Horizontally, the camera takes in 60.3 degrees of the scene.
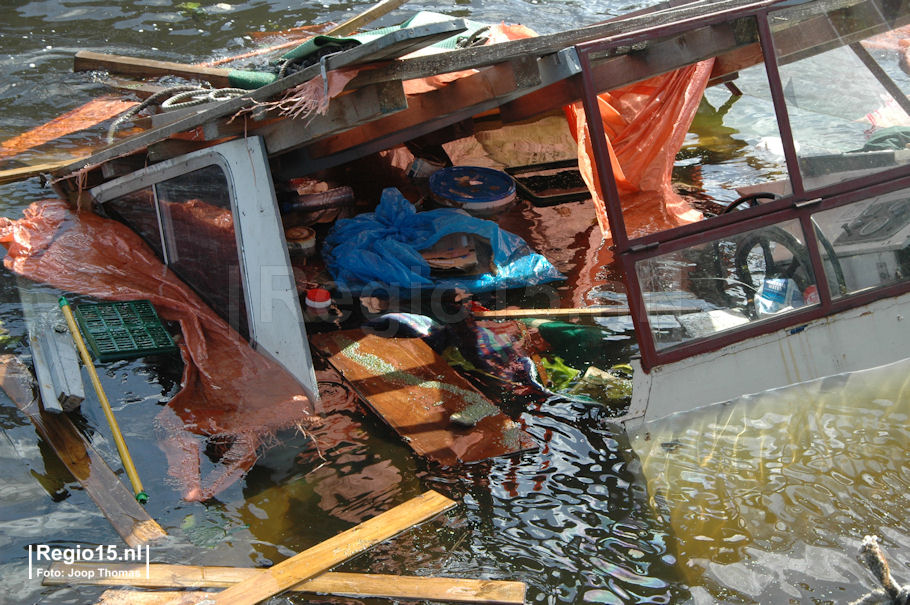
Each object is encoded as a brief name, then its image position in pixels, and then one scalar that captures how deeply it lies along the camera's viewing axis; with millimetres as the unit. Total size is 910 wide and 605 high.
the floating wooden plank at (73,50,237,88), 8203
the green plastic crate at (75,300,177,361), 5016
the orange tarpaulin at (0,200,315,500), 4465
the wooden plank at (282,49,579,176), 4508
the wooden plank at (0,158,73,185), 6730
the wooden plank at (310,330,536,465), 4660
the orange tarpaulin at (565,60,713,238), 6258
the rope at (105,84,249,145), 5261
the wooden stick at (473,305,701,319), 5684
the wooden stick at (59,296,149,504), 3996
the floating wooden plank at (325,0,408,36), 9281
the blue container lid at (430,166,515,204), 6969
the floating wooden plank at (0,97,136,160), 7789
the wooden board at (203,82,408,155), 4621
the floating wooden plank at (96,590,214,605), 3545
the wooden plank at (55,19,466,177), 3969
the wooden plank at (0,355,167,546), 3928
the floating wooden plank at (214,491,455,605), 3602
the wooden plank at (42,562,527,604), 3635
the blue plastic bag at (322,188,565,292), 6105
